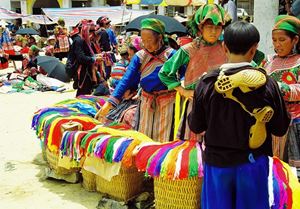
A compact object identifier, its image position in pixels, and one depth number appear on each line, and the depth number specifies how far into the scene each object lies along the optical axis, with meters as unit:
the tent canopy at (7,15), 21.85
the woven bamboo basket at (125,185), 3.88
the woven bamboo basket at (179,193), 3.42
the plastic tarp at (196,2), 17.65
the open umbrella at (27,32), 19.14
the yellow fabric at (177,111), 3.78
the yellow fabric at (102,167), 3.76
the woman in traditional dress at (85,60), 6.11
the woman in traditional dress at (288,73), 3.29
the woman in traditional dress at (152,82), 3.93
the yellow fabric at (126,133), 3.90
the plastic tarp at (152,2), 18.45
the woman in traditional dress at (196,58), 3.34
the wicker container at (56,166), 4.51
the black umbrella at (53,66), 11.34
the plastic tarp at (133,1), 19.09
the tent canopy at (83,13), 17.66
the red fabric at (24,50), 14.74
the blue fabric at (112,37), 11.40
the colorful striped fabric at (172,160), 3.29
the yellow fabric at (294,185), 2.96
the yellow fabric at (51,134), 4.43
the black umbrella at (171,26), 6.43
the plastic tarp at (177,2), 14.60
